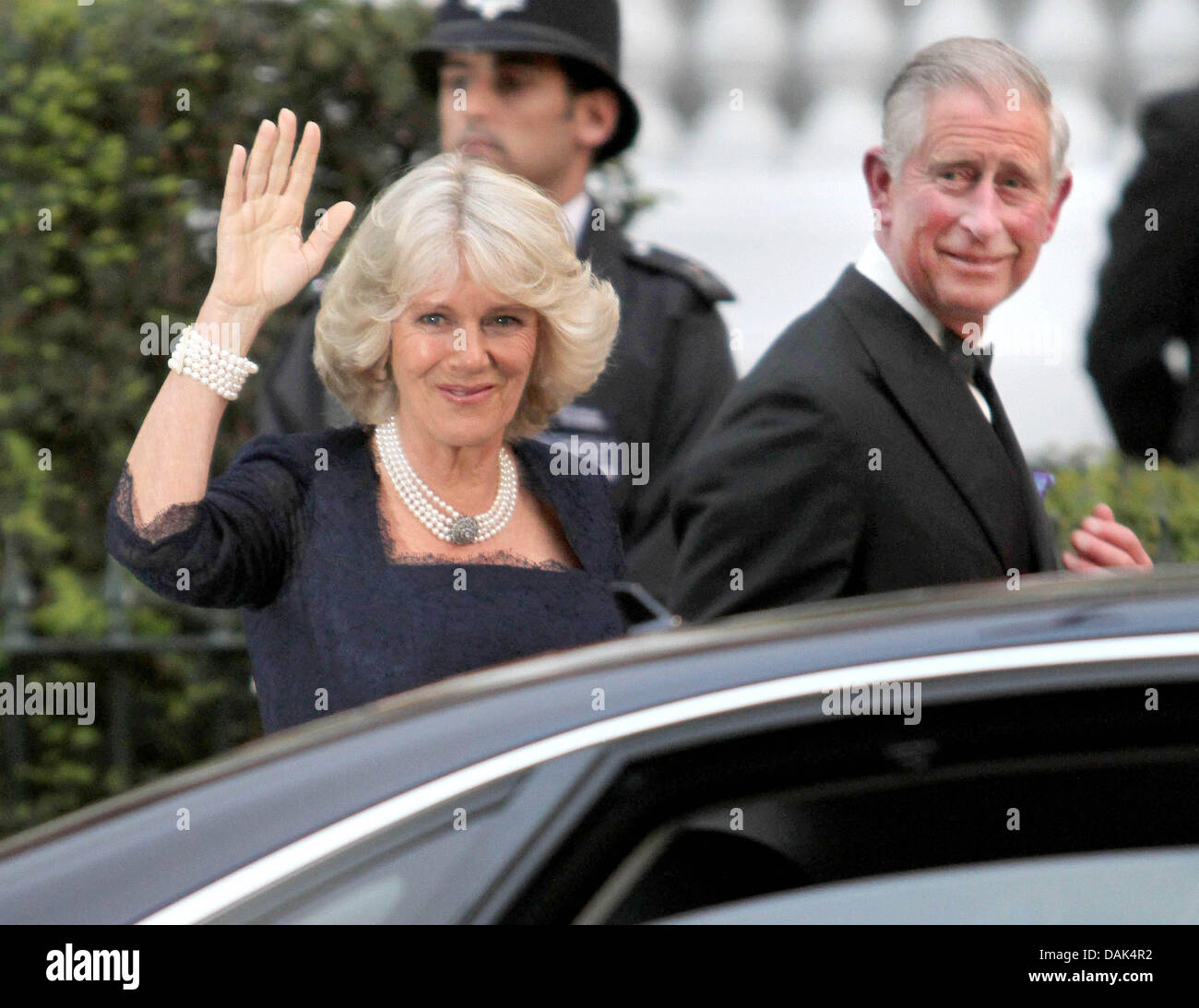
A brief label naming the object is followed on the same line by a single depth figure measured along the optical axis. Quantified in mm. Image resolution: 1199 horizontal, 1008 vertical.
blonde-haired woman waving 4801
